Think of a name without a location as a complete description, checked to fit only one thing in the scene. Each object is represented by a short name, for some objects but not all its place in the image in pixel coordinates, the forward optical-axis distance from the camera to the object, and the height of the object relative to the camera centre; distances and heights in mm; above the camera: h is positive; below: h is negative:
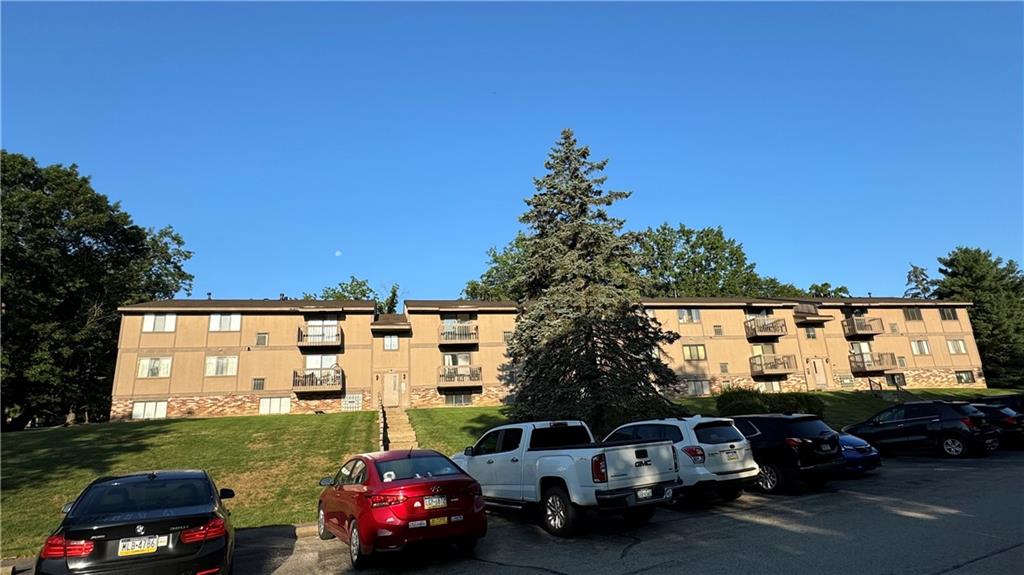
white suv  9992 -950
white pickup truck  8086 -1001
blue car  12953 -1426
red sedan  6902 -1145
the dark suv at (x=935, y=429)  15469 -1053
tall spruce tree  19141 +3744
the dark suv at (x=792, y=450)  10938 -1024
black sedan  5430 -1052
